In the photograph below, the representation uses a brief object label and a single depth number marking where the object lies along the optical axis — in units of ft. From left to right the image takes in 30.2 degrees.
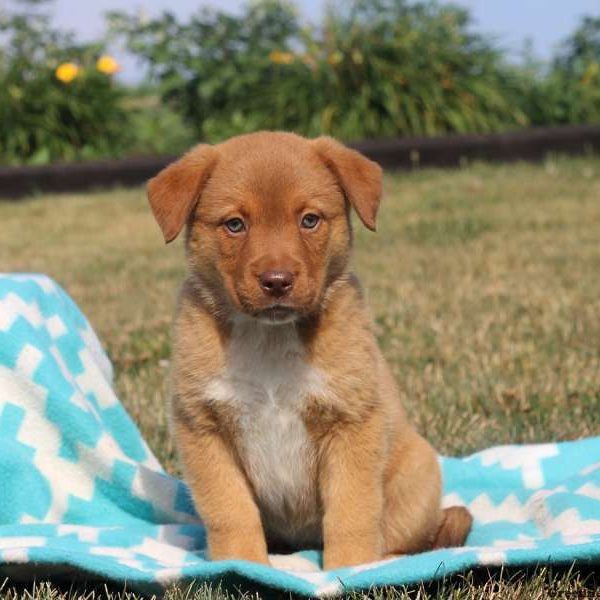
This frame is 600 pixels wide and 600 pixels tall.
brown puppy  9.80
